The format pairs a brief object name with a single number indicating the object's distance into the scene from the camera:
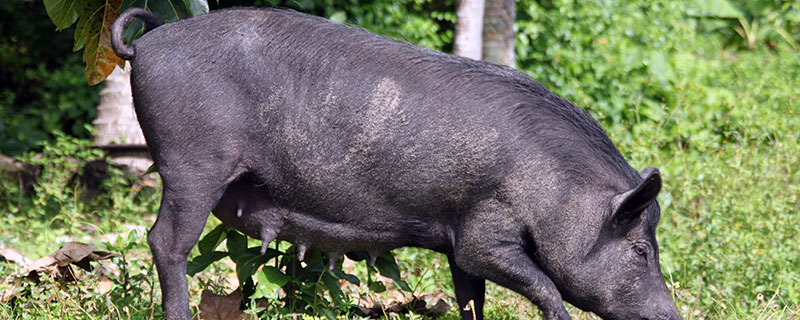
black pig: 7.06
